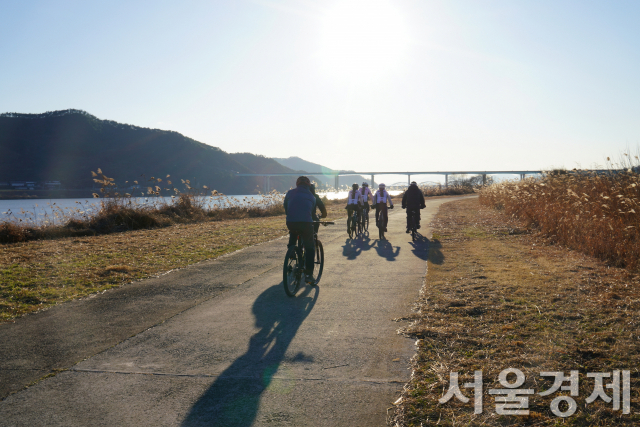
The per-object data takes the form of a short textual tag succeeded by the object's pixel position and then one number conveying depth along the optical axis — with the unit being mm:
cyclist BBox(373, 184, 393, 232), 15086
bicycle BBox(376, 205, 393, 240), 14867
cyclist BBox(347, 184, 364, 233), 15234
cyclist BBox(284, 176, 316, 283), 7078
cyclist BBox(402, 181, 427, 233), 14767
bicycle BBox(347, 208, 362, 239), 15164
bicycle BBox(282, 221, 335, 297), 6866
